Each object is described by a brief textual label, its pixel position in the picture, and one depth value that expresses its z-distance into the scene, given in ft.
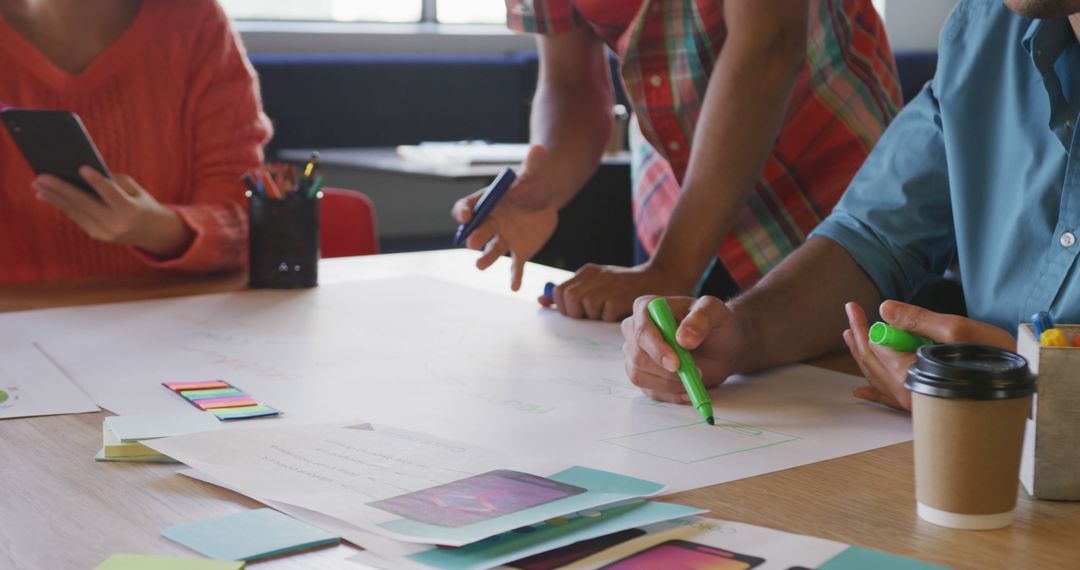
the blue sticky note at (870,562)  2.35
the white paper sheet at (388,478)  2.52
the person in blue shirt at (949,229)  3.61
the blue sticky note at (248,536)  2.43
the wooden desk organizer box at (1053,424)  2.57
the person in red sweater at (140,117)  5.88
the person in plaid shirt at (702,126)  5.10
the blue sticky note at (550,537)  2.38
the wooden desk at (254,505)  2.45
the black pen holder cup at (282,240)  5.37
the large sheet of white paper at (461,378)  3.16
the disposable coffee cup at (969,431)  2.43
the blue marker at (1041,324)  2.65
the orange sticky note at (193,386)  3.65
